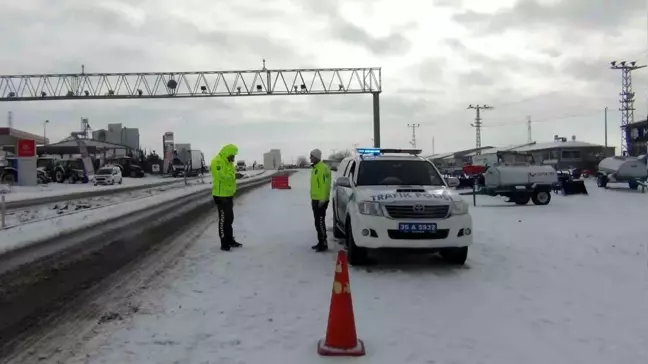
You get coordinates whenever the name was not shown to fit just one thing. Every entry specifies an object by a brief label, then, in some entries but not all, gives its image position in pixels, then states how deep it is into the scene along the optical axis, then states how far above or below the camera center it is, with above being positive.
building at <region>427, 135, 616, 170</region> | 68.06 +1.44
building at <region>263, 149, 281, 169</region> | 117.81 +2.42
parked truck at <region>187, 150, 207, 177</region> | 73.25 +1.01
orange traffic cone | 5.07 -1.40
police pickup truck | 8.61 -0.76
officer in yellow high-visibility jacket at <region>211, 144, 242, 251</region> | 11.07 -0.39
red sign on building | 41.84 +1.92
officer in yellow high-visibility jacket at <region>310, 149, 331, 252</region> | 10.75 -0.48
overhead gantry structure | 45.50 +6.47
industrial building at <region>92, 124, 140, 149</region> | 109.69 +7.19
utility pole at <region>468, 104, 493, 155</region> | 95.00 +6.69
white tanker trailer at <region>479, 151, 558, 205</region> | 22.86 -0.65
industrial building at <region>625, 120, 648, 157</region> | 57.16 +2.59
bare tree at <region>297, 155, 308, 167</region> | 164.38 +2.33
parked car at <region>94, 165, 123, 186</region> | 46.34 -0.19
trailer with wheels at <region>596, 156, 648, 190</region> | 31.83 -0.41
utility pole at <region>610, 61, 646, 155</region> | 62.21 +6.87
